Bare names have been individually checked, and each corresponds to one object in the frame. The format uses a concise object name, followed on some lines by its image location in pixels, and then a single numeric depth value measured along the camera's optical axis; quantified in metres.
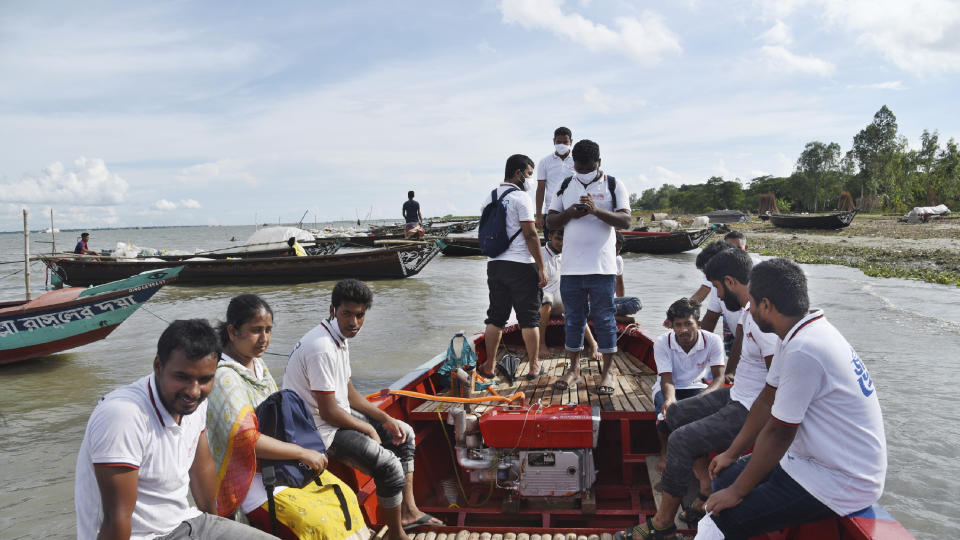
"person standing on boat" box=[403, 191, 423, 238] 21.81
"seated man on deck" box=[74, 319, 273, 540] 1.89
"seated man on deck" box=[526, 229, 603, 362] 6.11
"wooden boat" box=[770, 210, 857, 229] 39.72
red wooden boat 3.57
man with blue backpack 4.64
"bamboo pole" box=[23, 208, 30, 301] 10.92
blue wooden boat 9.69
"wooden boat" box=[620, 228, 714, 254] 29.03
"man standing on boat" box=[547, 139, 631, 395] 4.37
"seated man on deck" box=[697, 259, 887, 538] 2.03
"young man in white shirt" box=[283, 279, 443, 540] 3.00
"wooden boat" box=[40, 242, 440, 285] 20.19
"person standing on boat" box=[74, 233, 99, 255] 21.95
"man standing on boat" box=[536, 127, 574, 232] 6.40
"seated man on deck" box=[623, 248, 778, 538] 2.96
